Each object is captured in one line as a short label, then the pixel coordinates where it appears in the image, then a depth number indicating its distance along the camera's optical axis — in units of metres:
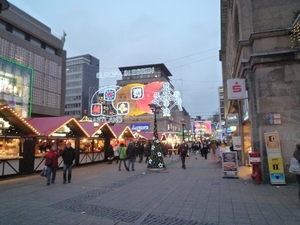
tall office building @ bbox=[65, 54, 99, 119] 96.88
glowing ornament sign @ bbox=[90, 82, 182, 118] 39.41
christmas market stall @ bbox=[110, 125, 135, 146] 25.88
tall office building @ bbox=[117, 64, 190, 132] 65.38
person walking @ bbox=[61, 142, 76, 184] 11.24
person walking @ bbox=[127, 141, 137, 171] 15.79
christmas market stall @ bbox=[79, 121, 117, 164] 20.36
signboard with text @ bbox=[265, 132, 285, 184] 9.67
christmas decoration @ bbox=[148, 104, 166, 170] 15.71
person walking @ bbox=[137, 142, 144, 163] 22.77
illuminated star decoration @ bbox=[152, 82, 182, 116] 38.44
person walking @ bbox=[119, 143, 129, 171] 16.29
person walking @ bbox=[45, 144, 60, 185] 10.77
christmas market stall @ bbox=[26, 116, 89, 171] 15.45
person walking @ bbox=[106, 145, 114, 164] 21.70
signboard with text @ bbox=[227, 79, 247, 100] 12.03
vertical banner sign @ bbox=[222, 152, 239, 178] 12.04
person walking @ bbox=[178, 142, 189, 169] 16.64
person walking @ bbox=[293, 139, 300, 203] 6.79
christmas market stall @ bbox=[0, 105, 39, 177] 13.08
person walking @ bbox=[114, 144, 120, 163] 22.24
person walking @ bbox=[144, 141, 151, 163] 23.50
